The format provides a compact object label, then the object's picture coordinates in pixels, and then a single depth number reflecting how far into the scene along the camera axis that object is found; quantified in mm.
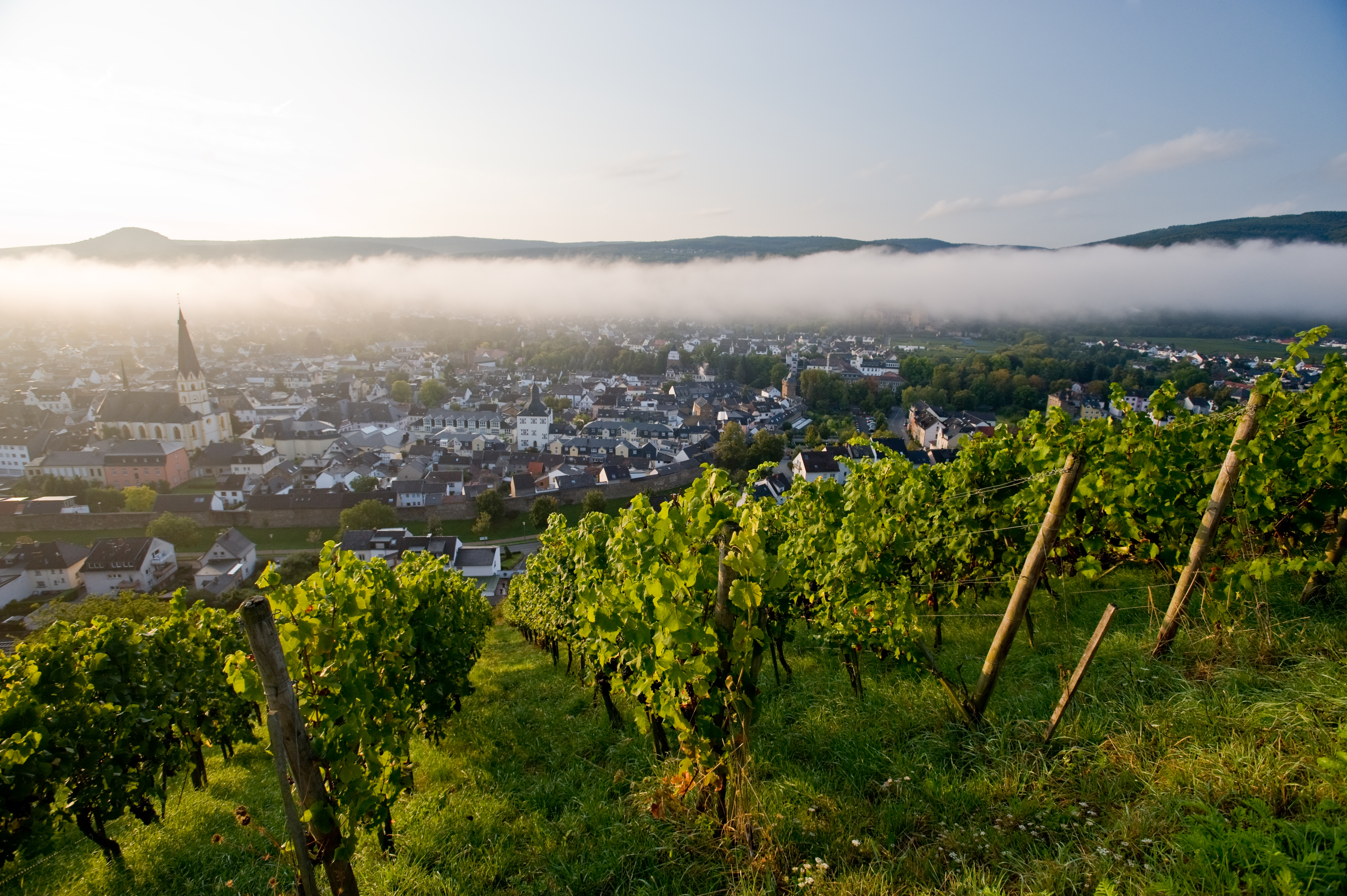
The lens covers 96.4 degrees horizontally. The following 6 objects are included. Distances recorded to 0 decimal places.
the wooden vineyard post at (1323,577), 5891
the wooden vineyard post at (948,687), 4852
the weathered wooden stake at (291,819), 3225
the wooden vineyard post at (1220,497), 4531
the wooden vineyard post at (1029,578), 4086
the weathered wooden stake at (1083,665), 4090
